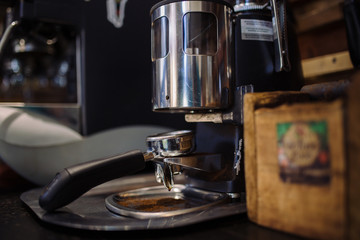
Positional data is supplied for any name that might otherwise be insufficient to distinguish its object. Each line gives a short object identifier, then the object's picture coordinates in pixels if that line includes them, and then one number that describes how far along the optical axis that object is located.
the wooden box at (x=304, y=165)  0.30
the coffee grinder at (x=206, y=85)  0.48
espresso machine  0.75
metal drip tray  0.40
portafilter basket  0.44
